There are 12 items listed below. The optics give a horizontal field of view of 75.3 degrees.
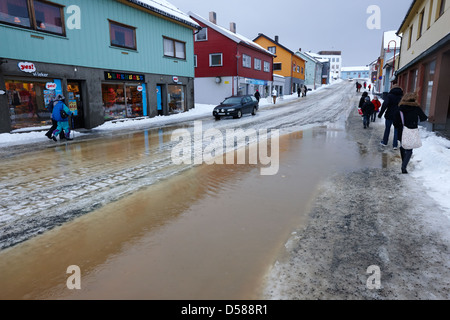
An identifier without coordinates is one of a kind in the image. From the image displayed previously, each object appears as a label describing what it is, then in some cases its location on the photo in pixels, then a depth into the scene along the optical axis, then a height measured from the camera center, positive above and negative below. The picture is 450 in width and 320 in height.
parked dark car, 18.52 -0.38
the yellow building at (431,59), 11.62 +1.90
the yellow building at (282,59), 48.66 +6.93
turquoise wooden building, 12.39 +2.26
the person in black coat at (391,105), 9.06 -0.17
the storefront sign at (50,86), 13.59 +0.76
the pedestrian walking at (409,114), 6.30 -0.32
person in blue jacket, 11.03 -0.51
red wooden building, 31.27 +4.10
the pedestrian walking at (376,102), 14.82 -0.14
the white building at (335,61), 136.75 +18.09
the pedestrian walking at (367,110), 13.12 -0.46
